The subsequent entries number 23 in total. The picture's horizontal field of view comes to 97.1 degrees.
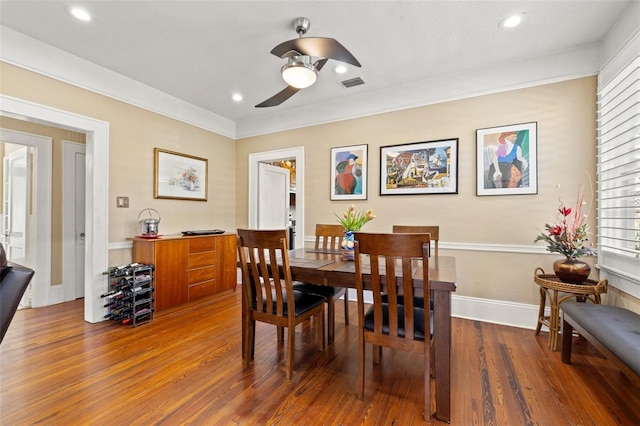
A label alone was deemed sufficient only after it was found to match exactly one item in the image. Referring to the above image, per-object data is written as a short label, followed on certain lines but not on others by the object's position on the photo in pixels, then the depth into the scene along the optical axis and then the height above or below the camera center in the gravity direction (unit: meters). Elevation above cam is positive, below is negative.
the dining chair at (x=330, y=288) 2.54 -0.70
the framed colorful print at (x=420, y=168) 3.29 +0.56
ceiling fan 1.94 +1.15
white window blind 2.15 +0.37
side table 2.28 -0.67
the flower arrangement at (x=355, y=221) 2.38 -0.07
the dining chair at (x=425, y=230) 2.78 -0.17
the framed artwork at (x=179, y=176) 3.76 +0.52
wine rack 2.99 -0.89
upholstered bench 1.43 -0.70
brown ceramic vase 2.35 -0.48
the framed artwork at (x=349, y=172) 3.81 +0.56
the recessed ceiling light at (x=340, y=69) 3.06 +1.59
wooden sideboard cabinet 3.26 -0.66
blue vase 2.39 -0.29
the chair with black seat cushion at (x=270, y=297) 1.99 -0.65
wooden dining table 1.61 -0.45
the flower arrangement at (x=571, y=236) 2.42 -0.20
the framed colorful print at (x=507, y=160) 2.92 +0.57
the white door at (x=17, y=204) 3.60 +0.10
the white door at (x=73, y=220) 3.82 -0.11
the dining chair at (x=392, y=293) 1.58 -0.48
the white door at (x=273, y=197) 4.77 +0.29
